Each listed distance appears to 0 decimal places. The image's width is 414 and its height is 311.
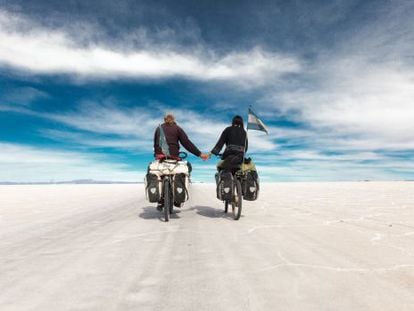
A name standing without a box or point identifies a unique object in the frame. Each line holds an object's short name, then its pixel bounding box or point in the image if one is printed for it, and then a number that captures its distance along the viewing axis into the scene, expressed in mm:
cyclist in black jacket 7159
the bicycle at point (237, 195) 6684
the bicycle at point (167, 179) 6465
